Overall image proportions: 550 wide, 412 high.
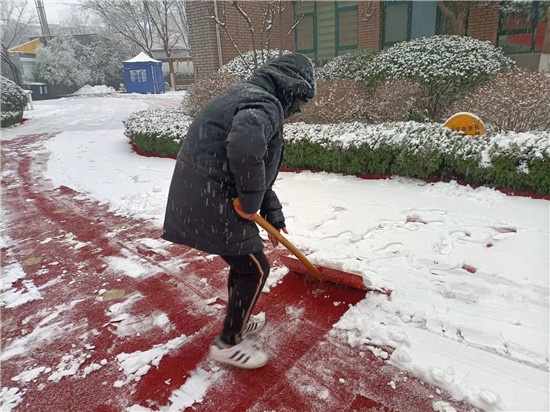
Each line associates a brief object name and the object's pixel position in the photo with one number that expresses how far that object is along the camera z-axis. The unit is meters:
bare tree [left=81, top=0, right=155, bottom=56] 28.75
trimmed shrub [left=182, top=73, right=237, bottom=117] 8.37
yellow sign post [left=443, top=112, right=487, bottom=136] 4.72
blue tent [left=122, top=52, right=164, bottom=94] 24.31
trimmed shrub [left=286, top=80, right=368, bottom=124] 6.41
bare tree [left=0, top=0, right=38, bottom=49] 40.16
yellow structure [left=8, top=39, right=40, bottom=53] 29.45
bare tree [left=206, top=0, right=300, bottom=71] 7.24
